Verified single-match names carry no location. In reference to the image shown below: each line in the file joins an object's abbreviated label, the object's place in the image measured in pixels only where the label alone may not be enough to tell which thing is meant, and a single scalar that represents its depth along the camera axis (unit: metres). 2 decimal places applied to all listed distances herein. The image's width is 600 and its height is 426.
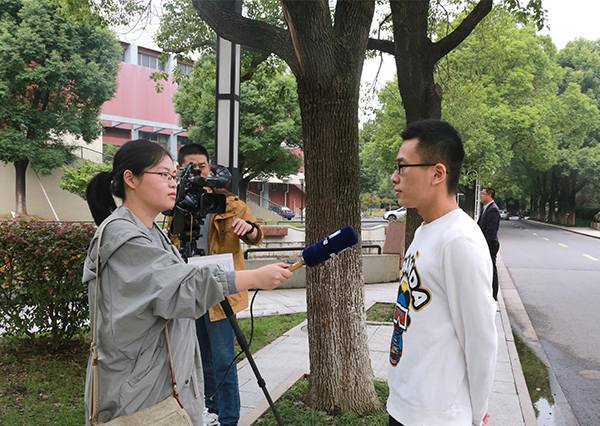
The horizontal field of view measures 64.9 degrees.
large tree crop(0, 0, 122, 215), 22.59
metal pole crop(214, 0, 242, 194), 4.69
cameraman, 3.22
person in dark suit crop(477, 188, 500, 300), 8.87
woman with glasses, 1.77
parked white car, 44.45
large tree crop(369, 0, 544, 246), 6.36
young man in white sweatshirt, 1.71
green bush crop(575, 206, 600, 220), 40.84
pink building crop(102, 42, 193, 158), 36.62
